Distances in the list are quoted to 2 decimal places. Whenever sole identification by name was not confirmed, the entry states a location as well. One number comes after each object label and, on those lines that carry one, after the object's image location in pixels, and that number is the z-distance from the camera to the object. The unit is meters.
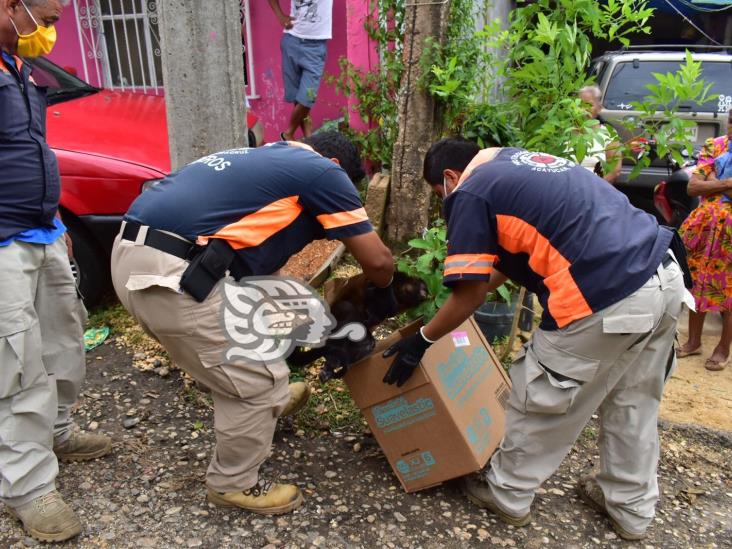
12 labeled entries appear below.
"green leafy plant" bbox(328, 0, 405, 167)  4.64
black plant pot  3.89
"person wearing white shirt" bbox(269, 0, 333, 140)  5.96
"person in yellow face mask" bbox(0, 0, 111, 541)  2.21
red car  3.69
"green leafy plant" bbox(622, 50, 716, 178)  2.92
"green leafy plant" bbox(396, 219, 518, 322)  3.21
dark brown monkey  2.53
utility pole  3.01
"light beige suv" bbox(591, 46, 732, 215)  6.41
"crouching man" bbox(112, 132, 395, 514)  2.17
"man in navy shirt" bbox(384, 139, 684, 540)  2.11
